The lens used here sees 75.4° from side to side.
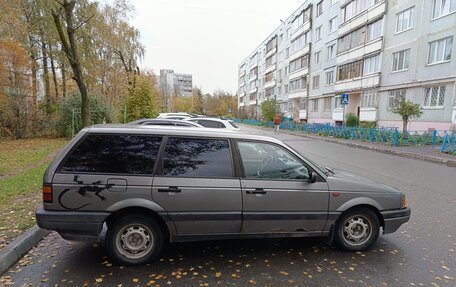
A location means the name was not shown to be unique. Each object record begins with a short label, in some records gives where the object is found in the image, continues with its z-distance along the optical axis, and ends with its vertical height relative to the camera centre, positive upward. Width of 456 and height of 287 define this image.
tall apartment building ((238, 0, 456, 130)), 19.49 +5.65
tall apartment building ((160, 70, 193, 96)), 110.03 +14.68
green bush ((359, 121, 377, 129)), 25.12 -0.30
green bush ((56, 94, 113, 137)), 18.64 -0.21
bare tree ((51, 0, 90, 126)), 11.55 +2.54
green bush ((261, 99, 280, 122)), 39.16 +1.37
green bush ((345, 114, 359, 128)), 26.42 -0.02
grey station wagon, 3.45 -0.93
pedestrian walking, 30.77 -0.34
